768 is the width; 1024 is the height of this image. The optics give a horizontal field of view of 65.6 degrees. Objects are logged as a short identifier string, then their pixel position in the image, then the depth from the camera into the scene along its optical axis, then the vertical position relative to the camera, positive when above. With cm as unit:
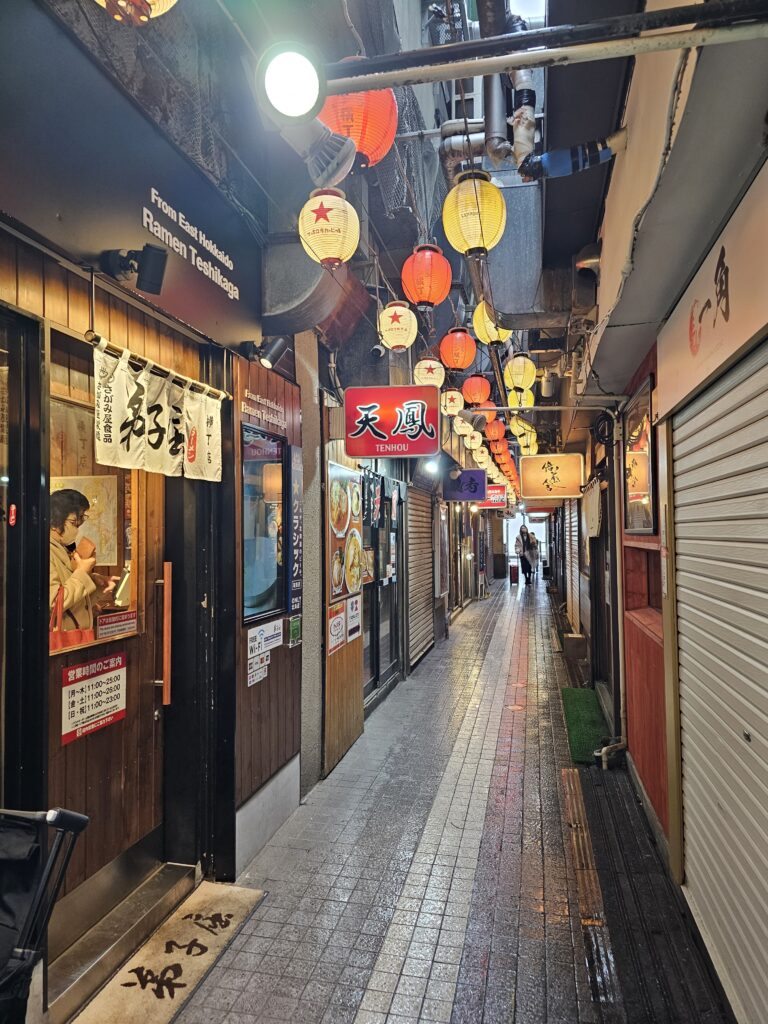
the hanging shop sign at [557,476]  1241 +107
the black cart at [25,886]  208 -131
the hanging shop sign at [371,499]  945 +50
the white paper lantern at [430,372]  859 +228
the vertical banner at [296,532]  598 -1
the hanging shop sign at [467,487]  1597 +112
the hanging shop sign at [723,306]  267 +121
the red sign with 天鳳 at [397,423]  680 +123
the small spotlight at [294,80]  261 +199
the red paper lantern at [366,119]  419 +294
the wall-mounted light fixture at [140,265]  350 +162
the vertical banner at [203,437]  447 +74
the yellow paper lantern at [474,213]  492 +264
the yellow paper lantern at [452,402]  1044 +223
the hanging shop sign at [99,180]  288 +212
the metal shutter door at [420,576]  1258 -106
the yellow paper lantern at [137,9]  281 +252
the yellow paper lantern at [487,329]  742 +257
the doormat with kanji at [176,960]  344 -278
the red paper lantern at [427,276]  625 +268
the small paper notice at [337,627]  707 -119
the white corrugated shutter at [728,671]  292 -86
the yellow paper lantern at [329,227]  472 +242
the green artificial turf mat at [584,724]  759 -286
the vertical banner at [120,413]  354 +75
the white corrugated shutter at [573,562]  1622 -104
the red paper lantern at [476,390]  1063 +249
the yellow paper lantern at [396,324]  690 +238
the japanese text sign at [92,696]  381 -110
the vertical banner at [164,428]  400 +73
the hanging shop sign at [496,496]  2347 +126
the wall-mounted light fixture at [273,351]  545 +169
